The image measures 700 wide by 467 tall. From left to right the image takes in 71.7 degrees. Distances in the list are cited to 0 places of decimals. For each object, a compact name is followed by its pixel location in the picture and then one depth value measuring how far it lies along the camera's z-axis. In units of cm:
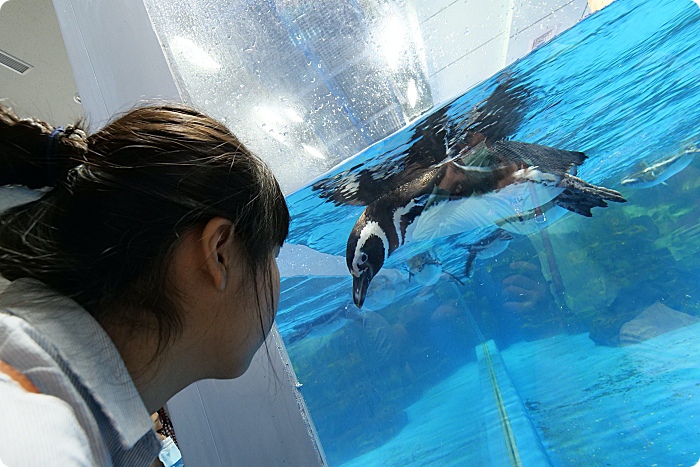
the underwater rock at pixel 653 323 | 88
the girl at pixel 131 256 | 49
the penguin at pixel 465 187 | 101
